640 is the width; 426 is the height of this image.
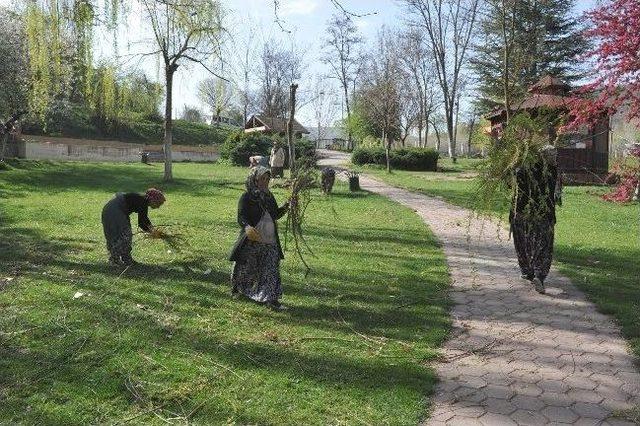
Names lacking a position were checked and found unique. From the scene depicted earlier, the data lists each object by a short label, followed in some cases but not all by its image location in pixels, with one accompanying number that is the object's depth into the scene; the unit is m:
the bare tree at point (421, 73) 48.34
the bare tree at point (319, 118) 49.16
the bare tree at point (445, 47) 45.00
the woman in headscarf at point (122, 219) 7.73
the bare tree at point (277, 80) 54.53
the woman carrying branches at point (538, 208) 7.13
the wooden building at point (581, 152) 25.69
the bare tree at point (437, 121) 59.25
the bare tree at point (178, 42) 17.55
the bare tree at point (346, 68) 57.22
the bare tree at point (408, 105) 45.34
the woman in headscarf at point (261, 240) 6.26
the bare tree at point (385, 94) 32.31
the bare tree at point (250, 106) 62.04
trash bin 19.52
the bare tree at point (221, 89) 20.39
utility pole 21.66
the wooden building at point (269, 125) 45.53
